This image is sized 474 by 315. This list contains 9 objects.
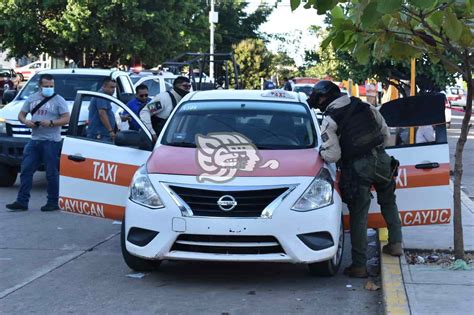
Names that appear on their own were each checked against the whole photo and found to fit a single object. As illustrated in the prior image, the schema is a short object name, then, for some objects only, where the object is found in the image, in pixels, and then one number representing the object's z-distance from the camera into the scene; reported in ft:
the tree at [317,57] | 59.73
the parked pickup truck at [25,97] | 41.16
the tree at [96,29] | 101.81
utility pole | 131.75
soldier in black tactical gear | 23.15
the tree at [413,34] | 19.42
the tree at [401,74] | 53.31
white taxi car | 21.61
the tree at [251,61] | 165.89
